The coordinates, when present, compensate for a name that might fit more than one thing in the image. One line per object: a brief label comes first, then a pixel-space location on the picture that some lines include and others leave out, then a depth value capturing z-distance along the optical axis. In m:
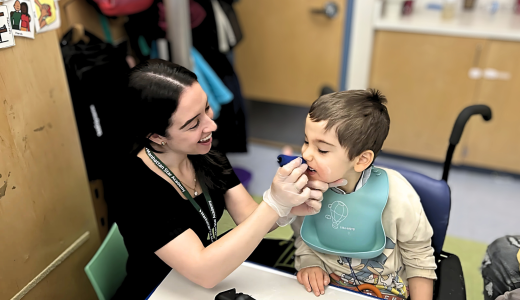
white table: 1.04
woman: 1.01
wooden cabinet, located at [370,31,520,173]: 2.49
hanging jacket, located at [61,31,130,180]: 1.63
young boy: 1.03
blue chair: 1.13
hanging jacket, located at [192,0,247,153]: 2.27
